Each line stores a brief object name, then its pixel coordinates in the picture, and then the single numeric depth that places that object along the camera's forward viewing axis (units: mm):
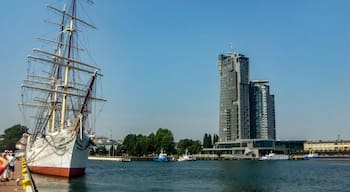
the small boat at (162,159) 198500
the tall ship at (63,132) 62500
